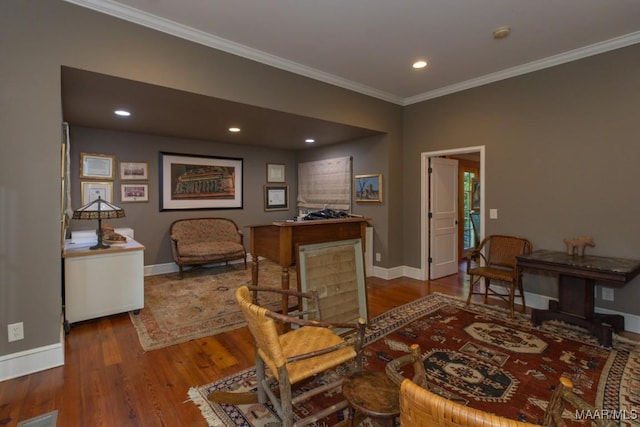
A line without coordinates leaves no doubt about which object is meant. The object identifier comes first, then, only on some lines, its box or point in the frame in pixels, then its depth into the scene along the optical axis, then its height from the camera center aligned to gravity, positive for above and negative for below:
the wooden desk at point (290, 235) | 2.70 -0.27
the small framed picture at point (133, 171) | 5.11 +0.62
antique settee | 5.18 -0.62
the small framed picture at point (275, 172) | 6.76 +0.78
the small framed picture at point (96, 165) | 4.77 +0.66
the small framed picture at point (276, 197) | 6.75 +0.23
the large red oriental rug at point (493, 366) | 1.96 -1.26
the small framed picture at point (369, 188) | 5.11 +0.32
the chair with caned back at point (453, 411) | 0.75 -0.55
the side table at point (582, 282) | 2.76 -0.74
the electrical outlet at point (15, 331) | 2.27 -0.92
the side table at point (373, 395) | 1.26 -0.83
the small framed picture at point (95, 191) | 4.80 +0.26
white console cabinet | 3.12 -0.78
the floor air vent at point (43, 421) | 1.82 -1.28
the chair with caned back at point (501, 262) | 3.53 -0.70
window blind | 5.80 +0.47
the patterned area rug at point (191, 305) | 3.06 -1.21
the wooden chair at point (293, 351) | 1.48 -0.84
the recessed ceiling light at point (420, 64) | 3.62 +1.71
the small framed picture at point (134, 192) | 5.13 +0.26
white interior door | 4.99 -0.17
